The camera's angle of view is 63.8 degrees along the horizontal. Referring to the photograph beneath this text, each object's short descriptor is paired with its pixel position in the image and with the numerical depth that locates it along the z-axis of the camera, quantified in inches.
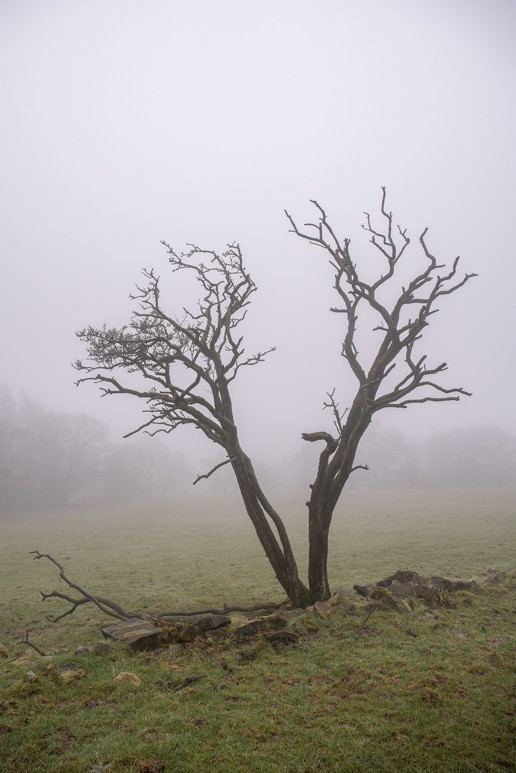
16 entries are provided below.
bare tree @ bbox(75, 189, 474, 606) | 459.5
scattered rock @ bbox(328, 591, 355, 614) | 416.5
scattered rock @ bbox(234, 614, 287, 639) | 365.4
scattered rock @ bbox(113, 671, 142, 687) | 285.9
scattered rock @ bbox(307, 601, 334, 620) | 398.3
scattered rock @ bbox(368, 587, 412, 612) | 423.5
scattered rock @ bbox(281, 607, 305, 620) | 407.8
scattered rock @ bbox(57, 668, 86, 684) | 293.3
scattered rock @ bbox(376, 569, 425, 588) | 520.4
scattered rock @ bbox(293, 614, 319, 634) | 373.1
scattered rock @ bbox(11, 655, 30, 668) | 331.0
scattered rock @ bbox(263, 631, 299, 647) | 349.1
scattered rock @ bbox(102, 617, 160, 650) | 350.6
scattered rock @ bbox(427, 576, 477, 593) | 494.9
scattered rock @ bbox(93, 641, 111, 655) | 342.6
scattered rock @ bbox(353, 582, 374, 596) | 477.7
